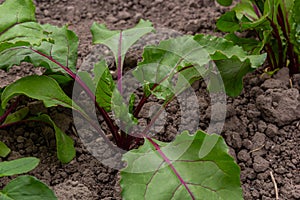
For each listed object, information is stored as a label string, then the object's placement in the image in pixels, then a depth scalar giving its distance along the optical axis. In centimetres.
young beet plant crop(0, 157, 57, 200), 88
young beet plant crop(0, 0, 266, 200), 89
